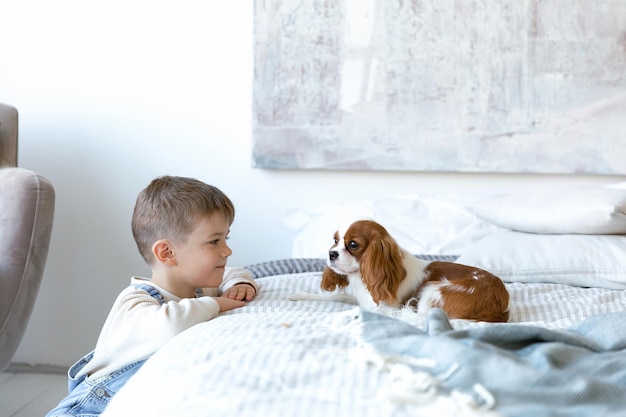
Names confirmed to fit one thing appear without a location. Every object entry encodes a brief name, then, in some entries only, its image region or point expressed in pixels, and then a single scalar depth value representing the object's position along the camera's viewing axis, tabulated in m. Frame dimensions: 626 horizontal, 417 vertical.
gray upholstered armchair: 1.94
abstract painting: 2.51
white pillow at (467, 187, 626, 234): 1.86
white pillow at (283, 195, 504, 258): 2.21
